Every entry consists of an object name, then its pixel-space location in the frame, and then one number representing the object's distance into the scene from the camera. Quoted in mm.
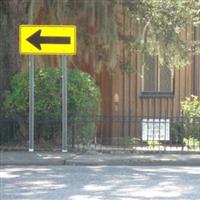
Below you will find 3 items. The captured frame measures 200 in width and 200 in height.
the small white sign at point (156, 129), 17125
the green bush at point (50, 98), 16672
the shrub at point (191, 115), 18288
